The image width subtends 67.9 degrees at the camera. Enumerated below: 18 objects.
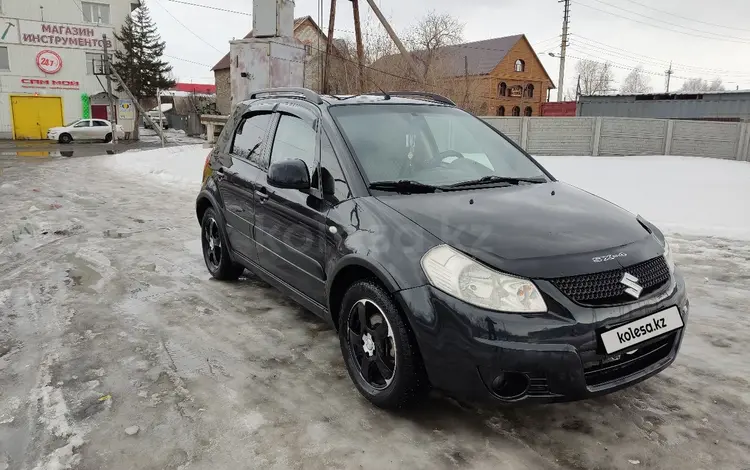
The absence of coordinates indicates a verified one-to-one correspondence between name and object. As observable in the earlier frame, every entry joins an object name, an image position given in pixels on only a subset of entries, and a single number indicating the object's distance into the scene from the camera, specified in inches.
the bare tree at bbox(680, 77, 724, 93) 4081.4
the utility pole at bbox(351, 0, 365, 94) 812.6
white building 1419.8
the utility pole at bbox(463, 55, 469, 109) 989.2
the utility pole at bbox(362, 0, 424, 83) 863.7
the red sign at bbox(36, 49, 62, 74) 1441.9
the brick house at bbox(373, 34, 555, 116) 2159.2
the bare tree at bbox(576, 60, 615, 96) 3599.9
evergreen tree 1694.5
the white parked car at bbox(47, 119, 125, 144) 1289.4
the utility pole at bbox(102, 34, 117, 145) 1209.2
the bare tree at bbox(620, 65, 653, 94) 4015.8
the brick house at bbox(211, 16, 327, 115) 1601.4
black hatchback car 100.2
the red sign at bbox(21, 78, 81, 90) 1439.5
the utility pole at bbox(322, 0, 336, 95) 800.3
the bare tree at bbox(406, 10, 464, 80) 1103.6
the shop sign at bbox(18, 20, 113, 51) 1424.7
